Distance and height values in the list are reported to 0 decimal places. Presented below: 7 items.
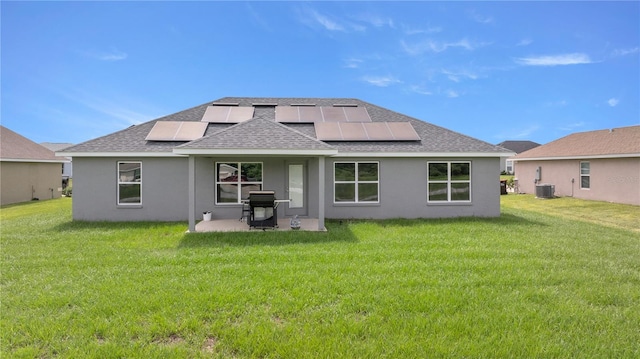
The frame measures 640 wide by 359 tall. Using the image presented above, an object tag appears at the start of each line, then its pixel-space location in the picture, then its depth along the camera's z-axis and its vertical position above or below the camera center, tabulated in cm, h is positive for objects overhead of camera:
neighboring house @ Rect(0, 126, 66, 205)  2042 +81
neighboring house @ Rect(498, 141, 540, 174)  5722 +665
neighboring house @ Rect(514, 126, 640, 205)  1884 +108
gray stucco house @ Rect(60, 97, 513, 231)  1277 +22
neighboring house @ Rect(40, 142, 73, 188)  3044 +195
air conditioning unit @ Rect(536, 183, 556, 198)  2192 -51
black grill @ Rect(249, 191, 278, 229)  1059 -106
